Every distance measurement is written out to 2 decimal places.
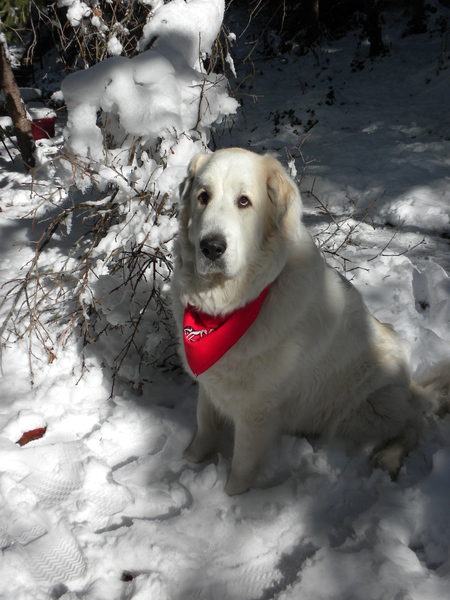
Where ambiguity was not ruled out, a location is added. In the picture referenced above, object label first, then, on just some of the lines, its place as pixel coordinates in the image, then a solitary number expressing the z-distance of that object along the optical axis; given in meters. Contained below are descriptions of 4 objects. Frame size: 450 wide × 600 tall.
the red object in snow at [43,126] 5.93
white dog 1.91
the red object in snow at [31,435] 2.49
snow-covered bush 2.80
